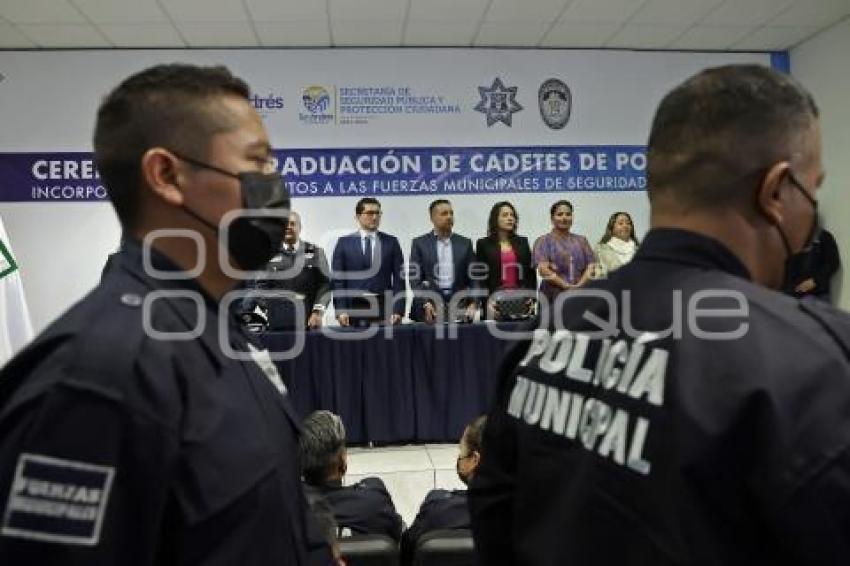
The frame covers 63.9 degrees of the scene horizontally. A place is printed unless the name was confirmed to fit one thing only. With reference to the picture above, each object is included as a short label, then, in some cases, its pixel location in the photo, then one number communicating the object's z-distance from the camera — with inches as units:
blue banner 269.7
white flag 107.7
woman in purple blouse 234.5
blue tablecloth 190.9
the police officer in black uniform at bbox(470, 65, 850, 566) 26.5
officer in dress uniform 191.9
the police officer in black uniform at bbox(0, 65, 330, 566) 28.5
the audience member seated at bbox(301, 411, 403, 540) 77.1
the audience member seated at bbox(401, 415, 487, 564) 77.6
